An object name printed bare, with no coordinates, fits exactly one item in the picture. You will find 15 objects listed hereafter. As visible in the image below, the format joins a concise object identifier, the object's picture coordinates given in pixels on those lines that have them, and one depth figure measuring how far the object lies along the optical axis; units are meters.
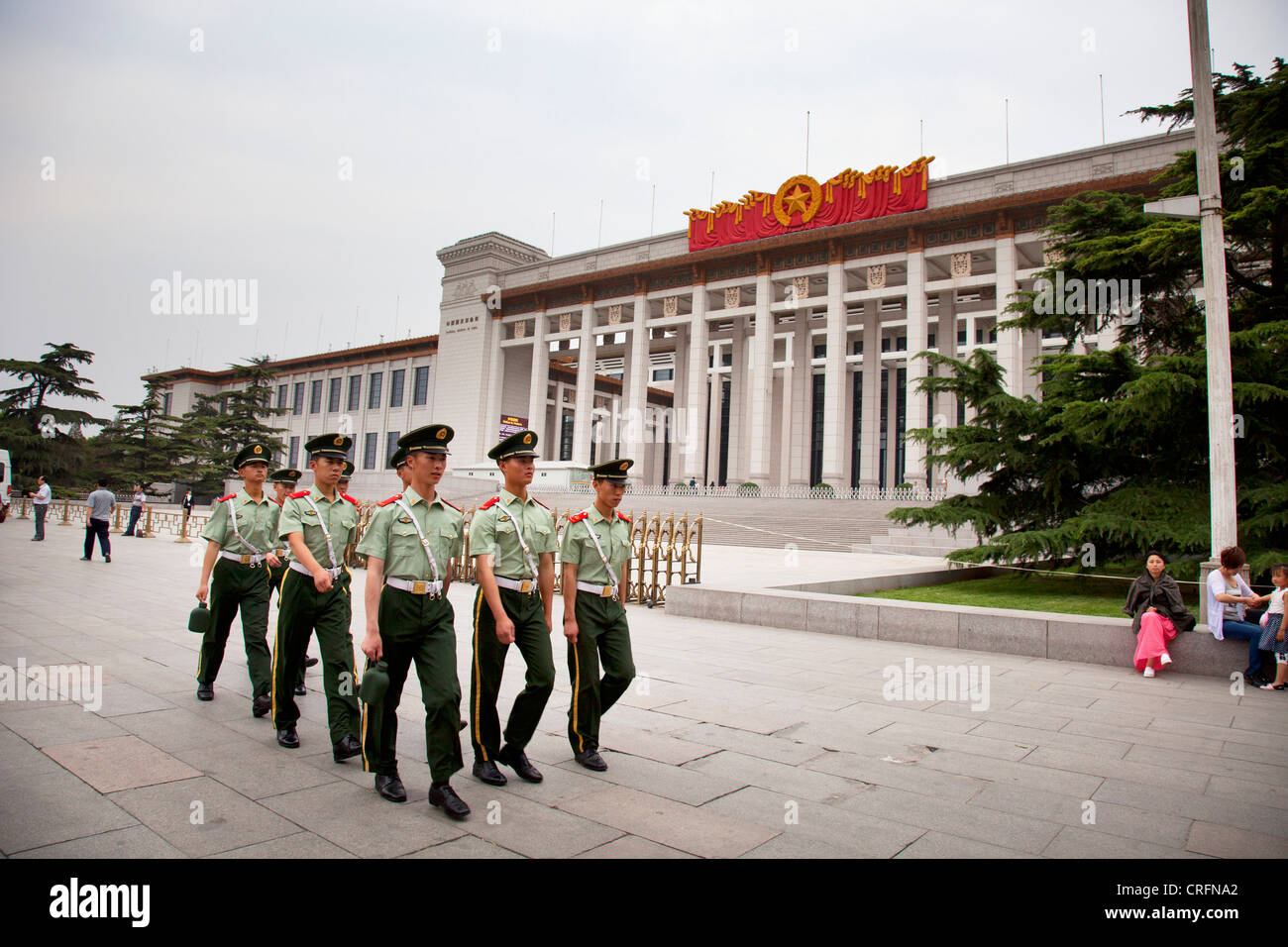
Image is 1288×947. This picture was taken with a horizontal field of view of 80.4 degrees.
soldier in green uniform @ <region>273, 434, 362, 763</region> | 4.30
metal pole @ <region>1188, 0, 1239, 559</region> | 7.34
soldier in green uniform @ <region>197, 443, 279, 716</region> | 5.43
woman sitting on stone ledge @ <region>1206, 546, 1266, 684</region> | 7.16
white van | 25.27
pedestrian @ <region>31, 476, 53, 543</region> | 19.42
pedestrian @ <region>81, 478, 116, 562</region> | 14.96
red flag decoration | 34.03
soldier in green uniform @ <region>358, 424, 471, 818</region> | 3.54
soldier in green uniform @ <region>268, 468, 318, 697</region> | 5.87
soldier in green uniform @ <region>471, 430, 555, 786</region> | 3.98
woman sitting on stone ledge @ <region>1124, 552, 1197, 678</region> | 7.25
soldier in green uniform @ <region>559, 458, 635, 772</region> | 4.25
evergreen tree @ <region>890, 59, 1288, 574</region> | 10.45
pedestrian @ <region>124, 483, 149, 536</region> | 23.64
